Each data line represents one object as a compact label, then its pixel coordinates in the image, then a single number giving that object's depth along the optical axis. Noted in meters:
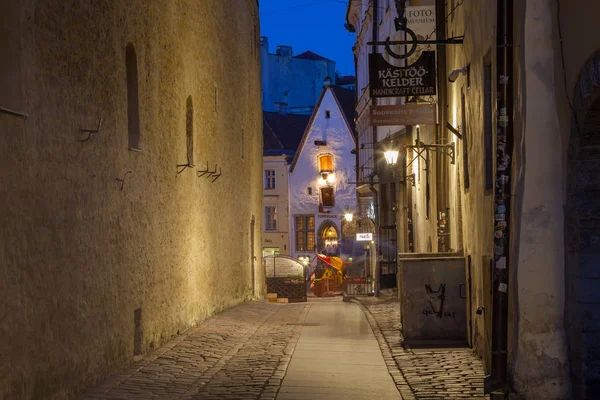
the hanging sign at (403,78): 15.92
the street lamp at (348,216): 43.98
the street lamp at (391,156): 23.86
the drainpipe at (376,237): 29.59
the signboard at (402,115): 17.08
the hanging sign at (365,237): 31.94
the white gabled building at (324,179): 52.44
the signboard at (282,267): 37.58
